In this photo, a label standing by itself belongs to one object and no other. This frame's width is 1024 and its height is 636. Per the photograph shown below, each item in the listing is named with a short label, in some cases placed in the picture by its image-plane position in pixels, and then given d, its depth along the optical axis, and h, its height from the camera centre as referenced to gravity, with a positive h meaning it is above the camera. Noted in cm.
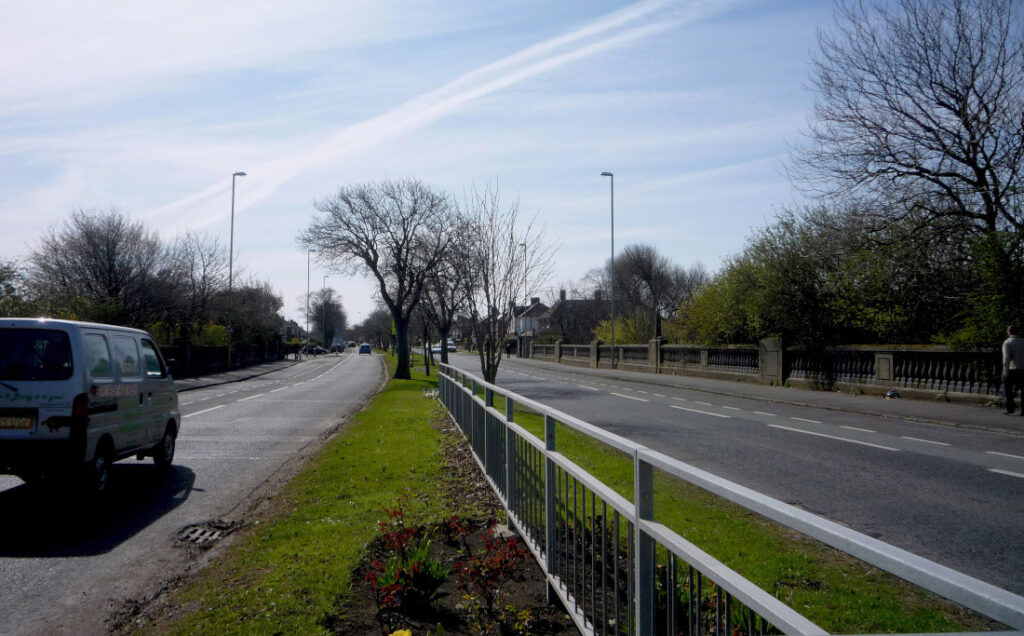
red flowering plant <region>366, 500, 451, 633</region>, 410 -138
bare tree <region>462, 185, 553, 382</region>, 1789 +123
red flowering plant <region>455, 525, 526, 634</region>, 406 -141
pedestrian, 1455 -31
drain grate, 665 -183
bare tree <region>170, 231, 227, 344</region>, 4222 +241
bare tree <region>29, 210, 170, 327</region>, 3481 +298
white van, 745 -72
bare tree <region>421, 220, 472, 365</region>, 1884 +172
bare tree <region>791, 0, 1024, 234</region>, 1850 +521
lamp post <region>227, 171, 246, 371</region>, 4746 +468
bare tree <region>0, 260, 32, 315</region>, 2381 +115
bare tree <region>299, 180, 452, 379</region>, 3841 +489
